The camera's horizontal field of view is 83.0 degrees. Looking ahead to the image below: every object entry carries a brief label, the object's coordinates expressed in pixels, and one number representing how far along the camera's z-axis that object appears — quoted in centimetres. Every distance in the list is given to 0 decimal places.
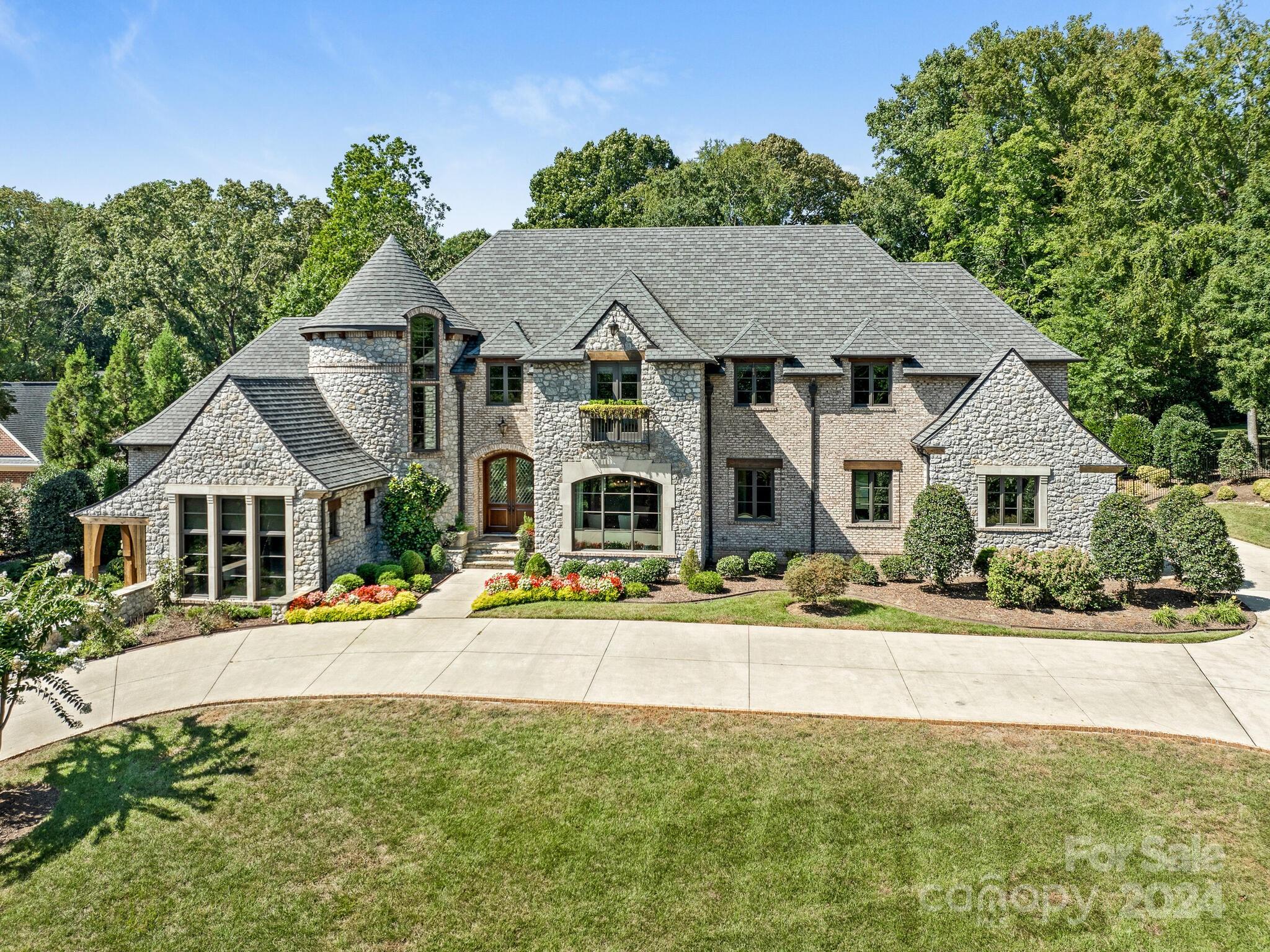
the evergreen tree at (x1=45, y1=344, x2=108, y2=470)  2962
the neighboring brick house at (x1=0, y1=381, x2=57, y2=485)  3231
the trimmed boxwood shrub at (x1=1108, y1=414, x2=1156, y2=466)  3250
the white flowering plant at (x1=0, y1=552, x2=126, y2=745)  871
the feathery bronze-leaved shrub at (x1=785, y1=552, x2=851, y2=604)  1609
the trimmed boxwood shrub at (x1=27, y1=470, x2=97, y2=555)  2280
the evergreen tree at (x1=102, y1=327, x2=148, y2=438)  3234
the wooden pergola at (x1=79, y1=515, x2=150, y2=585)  1711
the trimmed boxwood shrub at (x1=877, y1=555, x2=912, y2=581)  1877
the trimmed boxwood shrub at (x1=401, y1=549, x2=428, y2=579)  1888
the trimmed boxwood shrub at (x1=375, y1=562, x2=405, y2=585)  1786
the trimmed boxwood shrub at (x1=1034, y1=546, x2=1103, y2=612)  1622
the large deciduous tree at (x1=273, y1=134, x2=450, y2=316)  3428
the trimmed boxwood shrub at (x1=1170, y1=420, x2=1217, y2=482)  3095
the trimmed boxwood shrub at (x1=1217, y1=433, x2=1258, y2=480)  3050
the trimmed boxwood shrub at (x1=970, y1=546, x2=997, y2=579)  1816
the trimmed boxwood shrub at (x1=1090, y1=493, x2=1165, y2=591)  1631
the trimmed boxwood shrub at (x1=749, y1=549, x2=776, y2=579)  1944
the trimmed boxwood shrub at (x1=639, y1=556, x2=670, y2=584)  1847
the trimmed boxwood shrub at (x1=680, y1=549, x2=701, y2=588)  1850
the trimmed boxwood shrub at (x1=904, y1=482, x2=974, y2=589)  1736
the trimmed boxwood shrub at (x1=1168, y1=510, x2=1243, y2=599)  1606
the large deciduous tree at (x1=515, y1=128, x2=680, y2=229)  4868
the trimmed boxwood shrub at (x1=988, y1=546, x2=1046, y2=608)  1636
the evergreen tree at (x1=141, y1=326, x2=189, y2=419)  3431
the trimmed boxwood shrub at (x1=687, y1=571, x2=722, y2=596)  1780
